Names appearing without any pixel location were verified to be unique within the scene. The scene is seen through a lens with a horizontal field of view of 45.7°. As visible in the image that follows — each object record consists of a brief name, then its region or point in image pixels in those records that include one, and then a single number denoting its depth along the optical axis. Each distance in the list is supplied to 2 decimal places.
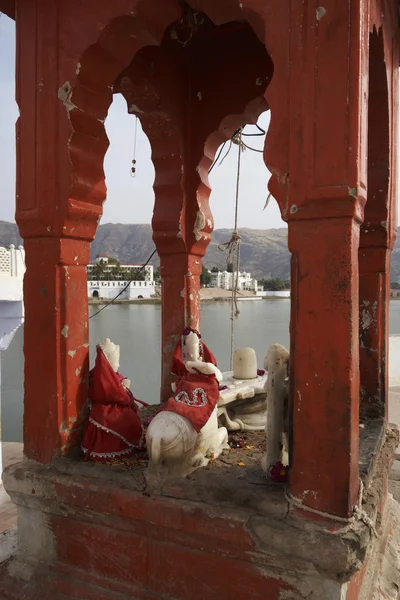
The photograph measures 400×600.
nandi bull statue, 2.95
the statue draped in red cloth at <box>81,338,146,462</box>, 3.34
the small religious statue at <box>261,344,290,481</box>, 2.96
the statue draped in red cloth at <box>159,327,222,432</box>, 3.08
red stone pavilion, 2.47
